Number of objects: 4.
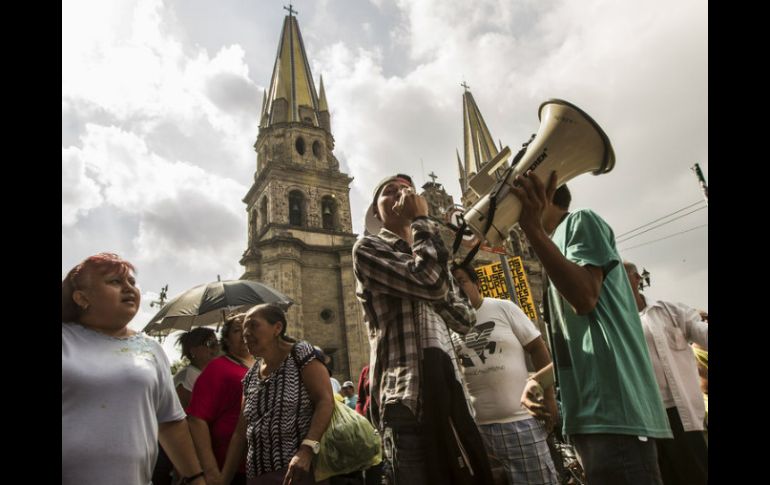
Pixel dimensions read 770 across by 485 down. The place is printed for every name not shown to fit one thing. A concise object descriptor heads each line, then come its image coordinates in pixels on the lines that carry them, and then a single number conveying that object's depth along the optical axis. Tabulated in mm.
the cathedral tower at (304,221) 21031
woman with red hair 1786
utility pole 13852
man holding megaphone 1601
